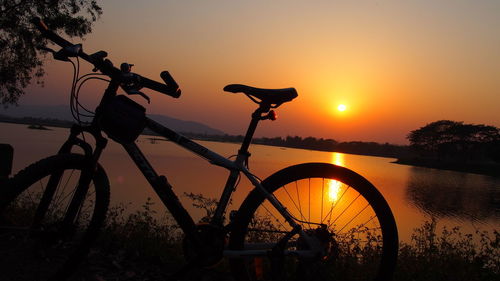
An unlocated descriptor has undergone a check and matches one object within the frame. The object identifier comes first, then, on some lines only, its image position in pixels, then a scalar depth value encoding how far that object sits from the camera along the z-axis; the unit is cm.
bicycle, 260
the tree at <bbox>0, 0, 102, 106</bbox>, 1128
